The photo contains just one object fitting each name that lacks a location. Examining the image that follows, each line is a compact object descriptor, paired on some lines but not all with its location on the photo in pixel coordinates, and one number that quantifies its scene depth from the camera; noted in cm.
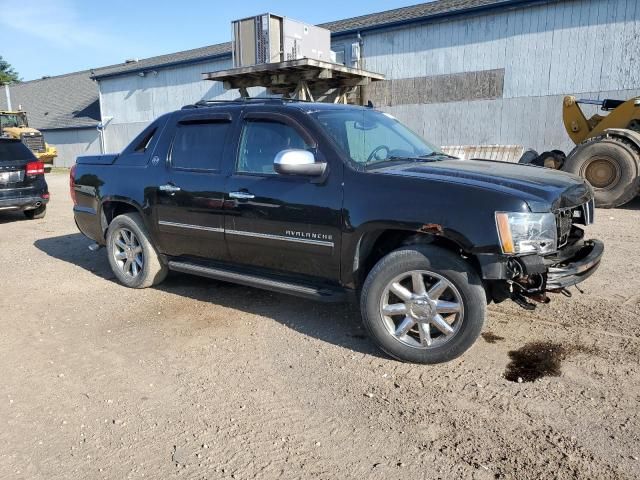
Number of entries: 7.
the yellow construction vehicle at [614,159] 1025
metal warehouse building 1403
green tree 6041
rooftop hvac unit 1520
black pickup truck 336
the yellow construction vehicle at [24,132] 2638
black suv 951
